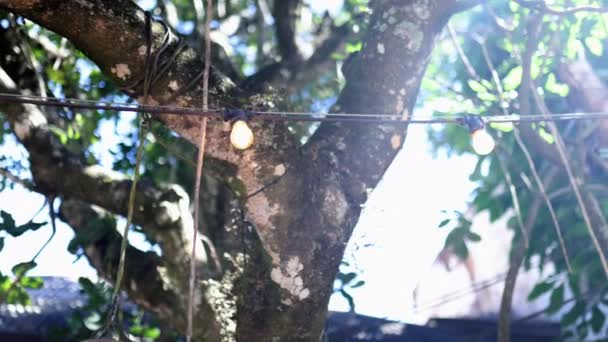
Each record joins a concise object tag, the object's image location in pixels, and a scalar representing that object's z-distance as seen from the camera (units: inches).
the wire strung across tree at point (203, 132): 97.3
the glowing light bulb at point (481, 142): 92.9
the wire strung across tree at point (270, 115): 87.4
